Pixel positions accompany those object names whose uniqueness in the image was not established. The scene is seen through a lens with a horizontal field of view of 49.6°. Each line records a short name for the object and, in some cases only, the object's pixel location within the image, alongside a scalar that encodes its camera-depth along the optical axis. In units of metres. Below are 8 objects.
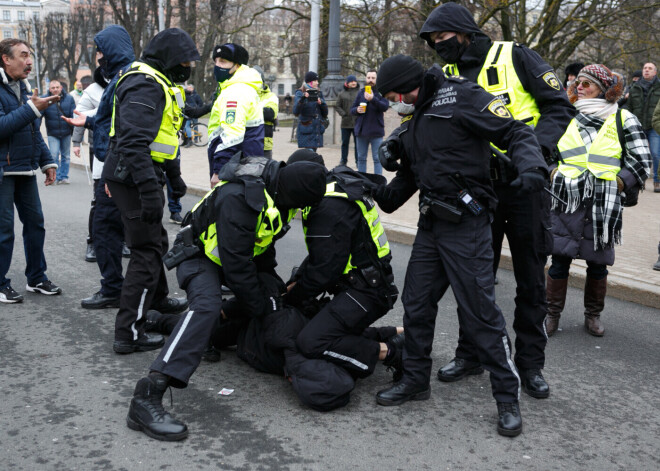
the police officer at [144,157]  4.32
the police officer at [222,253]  3.45
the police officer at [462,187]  3.50
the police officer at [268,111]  7.56
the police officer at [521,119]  3.81
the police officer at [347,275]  3.89
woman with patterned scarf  4.84
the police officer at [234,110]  5.91
